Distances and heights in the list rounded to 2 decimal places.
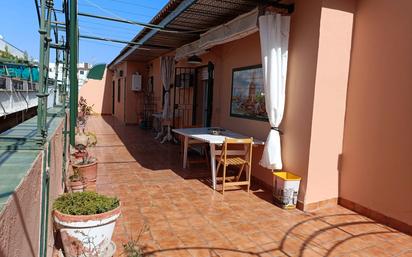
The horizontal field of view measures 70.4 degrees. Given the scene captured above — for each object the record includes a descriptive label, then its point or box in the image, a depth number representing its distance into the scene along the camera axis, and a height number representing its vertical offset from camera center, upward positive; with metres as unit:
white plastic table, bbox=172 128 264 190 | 4.58 -0.56
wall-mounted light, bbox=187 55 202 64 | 6.79 +1.02
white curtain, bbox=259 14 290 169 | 4.00 +0.51
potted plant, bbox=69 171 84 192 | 3.77 -1.11
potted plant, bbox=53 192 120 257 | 2.20 -0.97
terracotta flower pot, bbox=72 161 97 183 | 3.94 -1.00
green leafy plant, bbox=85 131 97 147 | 6.29 -0.92
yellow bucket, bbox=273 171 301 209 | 3.83 -1.10
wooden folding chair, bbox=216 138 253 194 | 4.33 -0.83
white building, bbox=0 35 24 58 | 12.32 +2.02
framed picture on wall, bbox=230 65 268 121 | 4.90 +0.21
